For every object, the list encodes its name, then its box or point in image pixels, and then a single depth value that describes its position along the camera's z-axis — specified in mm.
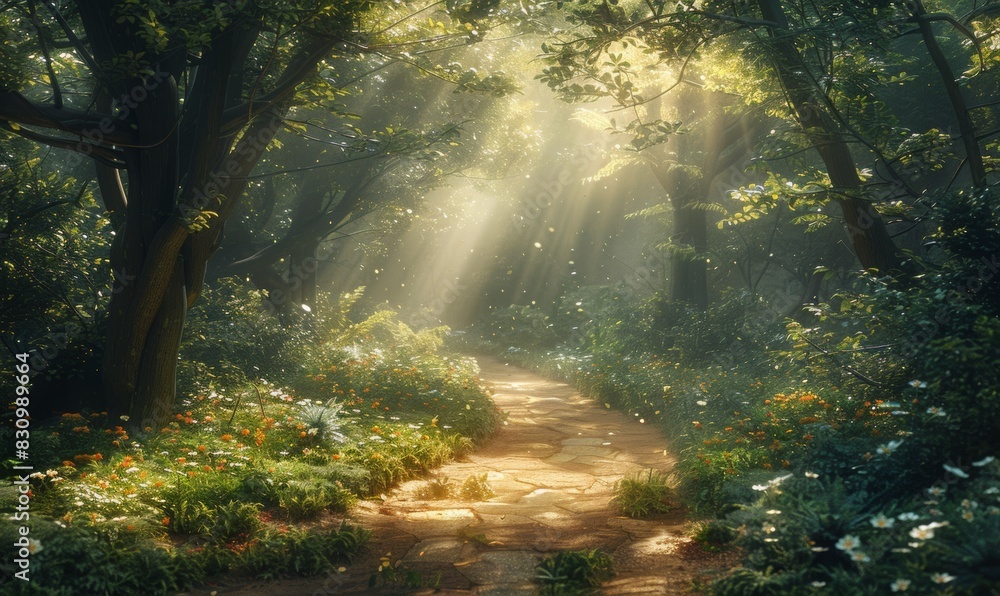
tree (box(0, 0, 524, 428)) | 5609
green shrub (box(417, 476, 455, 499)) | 6082
